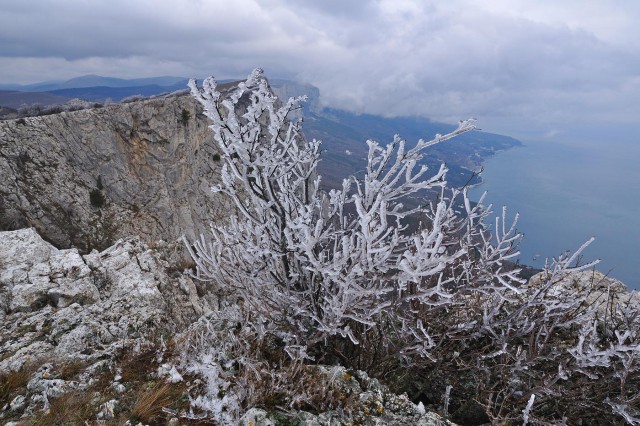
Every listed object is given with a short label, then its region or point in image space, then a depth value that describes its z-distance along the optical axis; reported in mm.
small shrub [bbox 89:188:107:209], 31703
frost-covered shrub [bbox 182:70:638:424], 3588
